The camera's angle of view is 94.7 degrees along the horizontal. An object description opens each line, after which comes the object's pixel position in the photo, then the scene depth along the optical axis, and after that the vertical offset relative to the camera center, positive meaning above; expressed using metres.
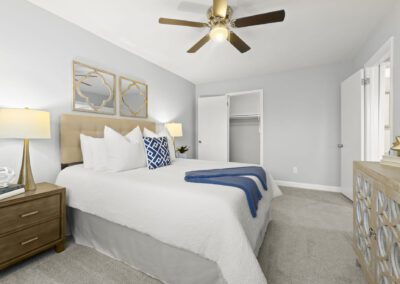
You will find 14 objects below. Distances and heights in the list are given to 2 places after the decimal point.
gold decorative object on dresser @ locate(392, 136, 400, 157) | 1.42 -0.05
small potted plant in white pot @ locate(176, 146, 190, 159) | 3.90 -0.23
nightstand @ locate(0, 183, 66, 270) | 1.39 -0.69
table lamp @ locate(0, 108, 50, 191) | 1.50 +0.11
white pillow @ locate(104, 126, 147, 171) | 1.98 -0.14
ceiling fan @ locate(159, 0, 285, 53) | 1.62 +1.14
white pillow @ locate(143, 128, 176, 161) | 2.70 +0.02
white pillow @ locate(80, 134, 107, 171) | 2.02 -0.14
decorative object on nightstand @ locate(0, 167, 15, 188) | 1.51 -0.30
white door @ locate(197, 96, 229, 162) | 4.50 +0.31
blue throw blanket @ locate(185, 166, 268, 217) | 1.39 -0.33
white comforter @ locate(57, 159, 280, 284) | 1.05 -0.52
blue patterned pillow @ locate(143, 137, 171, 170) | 2.24 -0.16
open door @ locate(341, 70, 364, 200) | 2.70 +0.24
